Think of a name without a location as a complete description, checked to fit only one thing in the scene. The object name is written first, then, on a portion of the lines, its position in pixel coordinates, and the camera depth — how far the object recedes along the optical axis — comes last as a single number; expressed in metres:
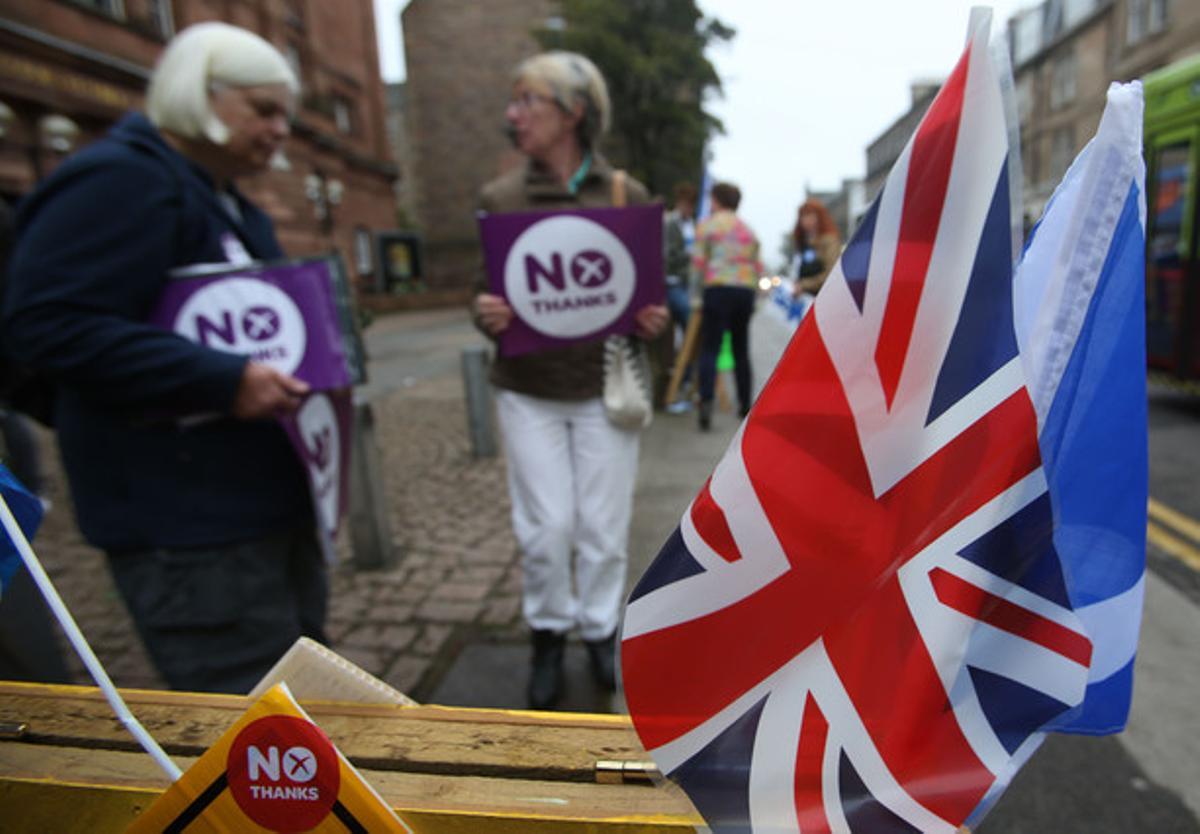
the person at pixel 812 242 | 6.74
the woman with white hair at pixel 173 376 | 1.54
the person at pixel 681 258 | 6.98
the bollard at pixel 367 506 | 3.87
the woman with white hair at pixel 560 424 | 2.39
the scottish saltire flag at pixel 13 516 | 0.81
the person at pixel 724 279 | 6.41
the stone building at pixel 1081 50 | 25.22
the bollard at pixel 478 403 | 6.02
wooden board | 0.81
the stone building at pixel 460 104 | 40.59
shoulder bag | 2.40
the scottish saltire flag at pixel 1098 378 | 0.75
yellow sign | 0.73
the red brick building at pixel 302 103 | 14.12
